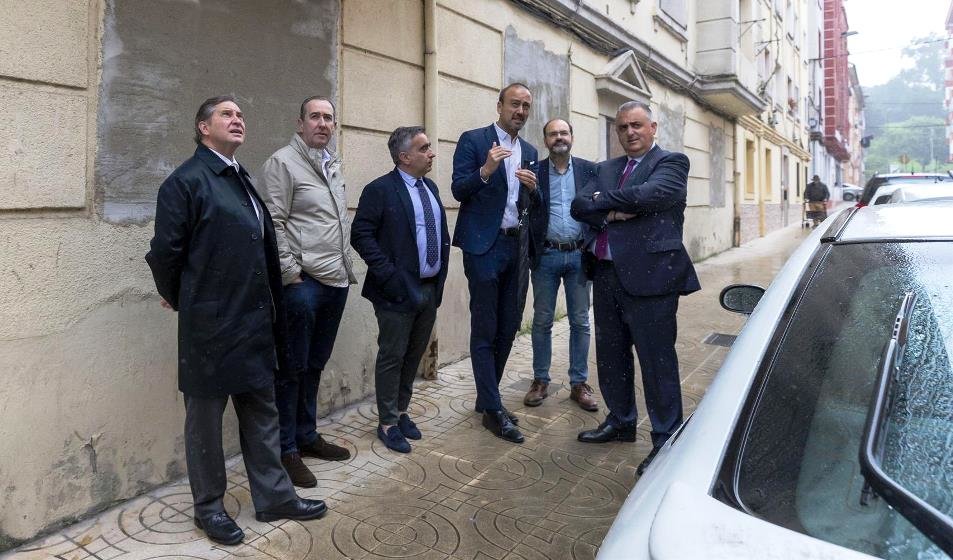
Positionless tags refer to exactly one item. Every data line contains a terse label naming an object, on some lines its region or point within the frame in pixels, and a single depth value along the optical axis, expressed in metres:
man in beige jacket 3.28
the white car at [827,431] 1.08
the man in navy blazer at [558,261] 4.23
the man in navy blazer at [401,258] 3.60
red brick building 35.84
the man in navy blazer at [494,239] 3.89
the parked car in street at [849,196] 16.92
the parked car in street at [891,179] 8.11
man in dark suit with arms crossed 3.37
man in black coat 2.59
